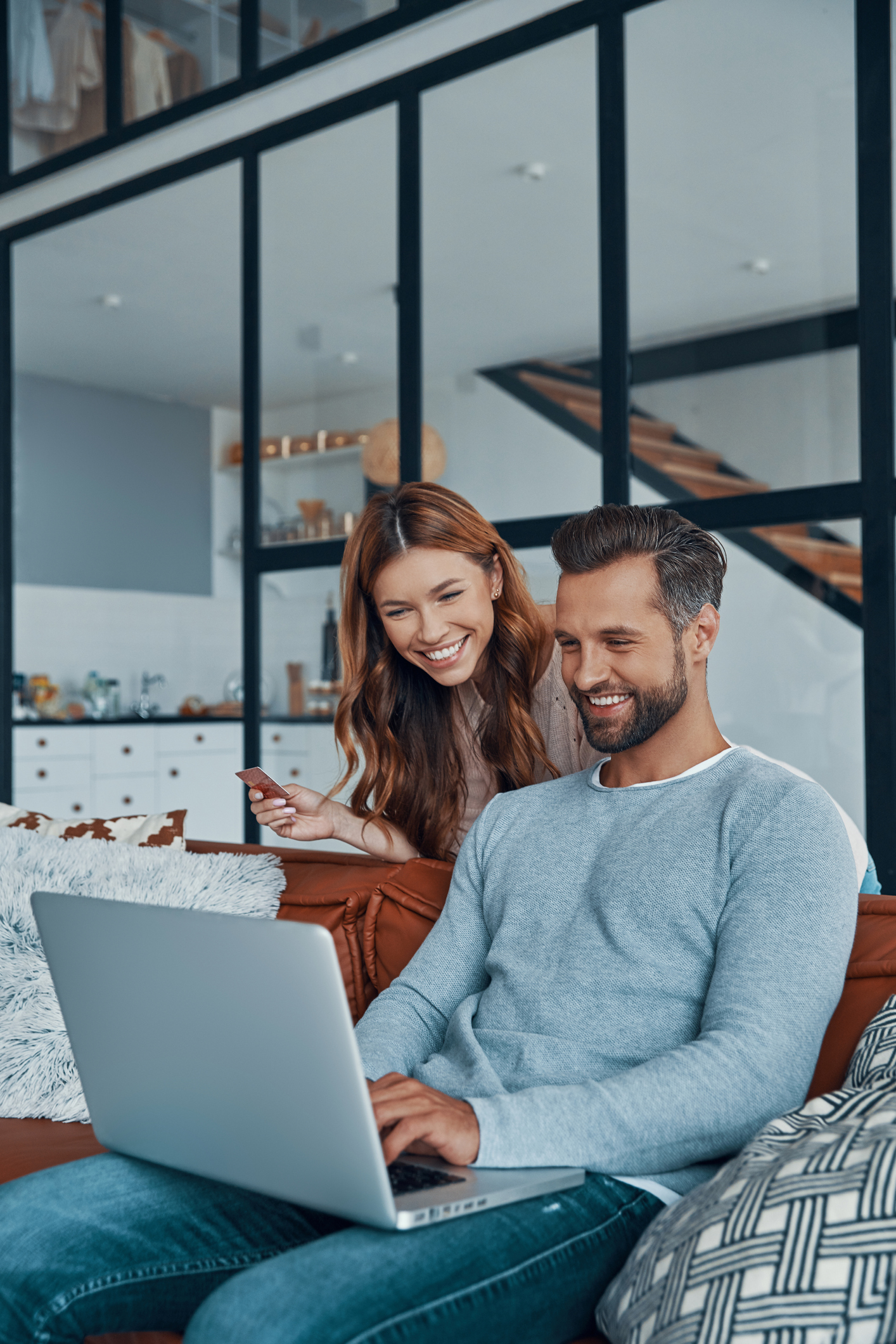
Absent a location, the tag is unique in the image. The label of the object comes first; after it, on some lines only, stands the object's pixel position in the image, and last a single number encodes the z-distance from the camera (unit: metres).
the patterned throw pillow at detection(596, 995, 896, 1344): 0.86
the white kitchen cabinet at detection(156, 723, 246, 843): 5.75
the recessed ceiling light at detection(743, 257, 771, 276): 2.96
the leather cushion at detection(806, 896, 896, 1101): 1.31
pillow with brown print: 2.18
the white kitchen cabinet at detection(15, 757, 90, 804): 5.12
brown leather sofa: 1.67
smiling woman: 1.88
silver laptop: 0.97
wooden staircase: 2.79
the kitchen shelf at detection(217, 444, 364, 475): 3.80
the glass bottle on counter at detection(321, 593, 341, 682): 3.95
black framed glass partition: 2.72
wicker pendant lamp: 3.50
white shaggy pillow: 1.82
